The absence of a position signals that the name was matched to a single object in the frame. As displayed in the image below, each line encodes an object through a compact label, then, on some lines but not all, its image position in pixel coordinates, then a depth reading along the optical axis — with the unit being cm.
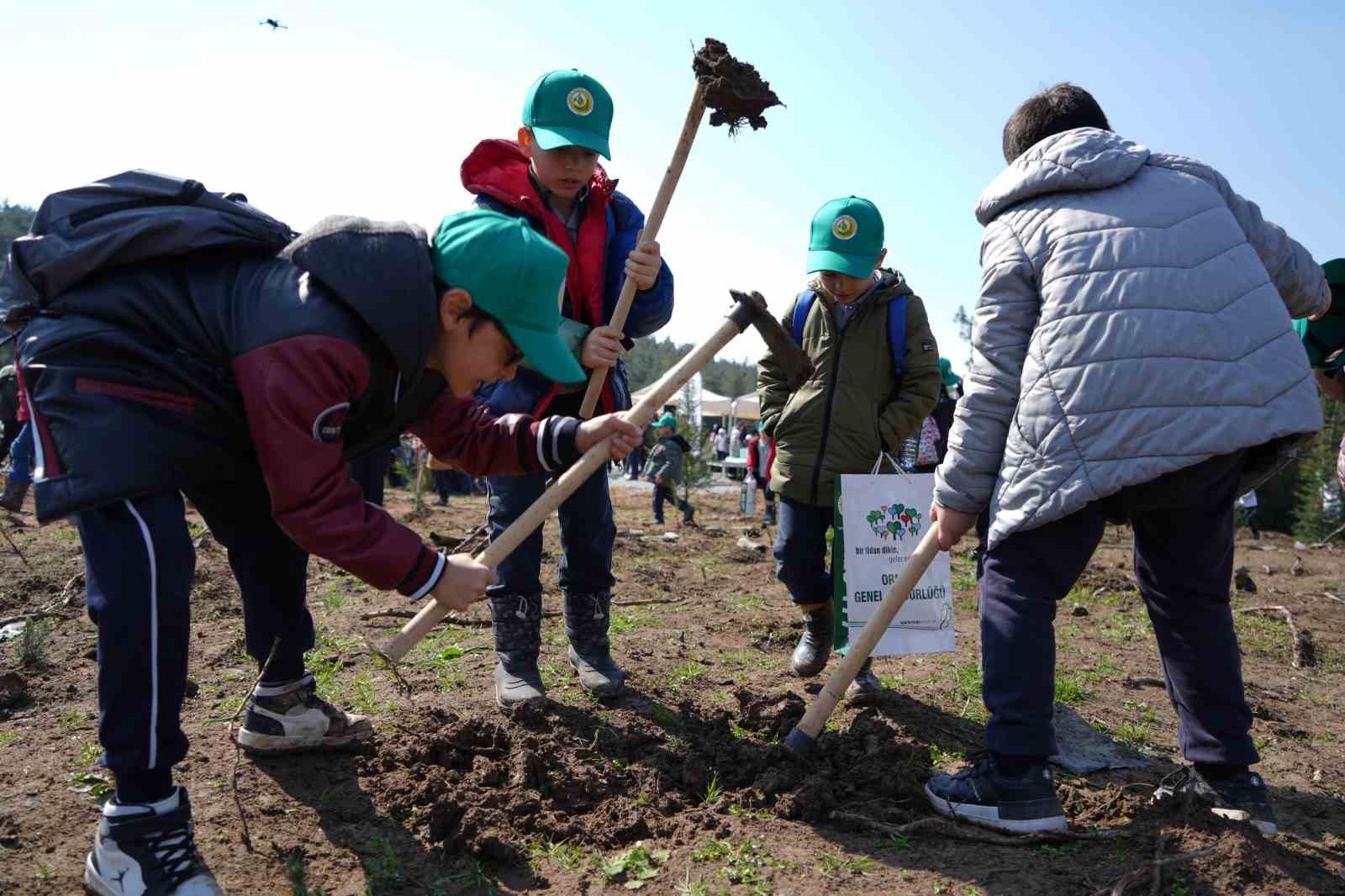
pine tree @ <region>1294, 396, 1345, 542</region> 1425
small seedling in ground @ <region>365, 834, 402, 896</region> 232
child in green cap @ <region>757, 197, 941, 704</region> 396
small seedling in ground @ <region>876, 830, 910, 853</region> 254
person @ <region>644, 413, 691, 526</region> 1299
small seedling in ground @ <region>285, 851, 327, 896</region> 211
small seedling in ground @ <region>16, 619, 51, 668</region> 384
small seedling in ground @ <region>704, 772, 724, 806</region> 280
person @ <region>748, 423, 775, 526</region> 1383
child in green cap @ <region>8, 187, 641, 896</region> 208
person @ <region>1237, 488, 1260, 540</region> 1353
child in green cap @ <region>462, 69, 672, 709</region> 342
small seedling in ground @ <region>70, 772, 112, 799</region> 270
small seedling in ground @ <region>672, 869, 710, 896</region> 228
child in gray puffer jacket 243
